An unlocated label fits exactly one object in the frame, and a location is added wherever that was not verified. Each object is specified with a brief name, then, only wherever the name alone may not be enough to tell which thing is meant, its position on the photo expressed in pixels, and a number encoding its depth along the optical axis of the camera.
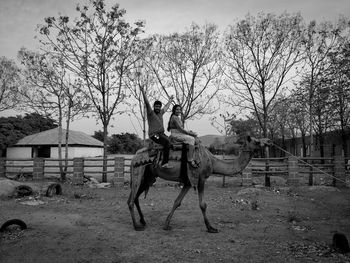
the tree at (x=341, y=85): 20.55
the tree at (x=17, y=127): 38.22
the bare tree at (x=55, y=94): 20.70
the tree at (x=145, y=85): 21.61
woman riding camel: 7.37
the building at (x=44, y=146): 39.06
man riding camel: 7.44
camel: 7.33
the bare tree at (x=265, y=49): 18.28
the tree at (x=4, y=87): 30.00
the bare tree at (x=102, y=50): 18.72
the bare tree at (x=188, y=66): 20.38
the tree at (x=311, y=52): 19.20
